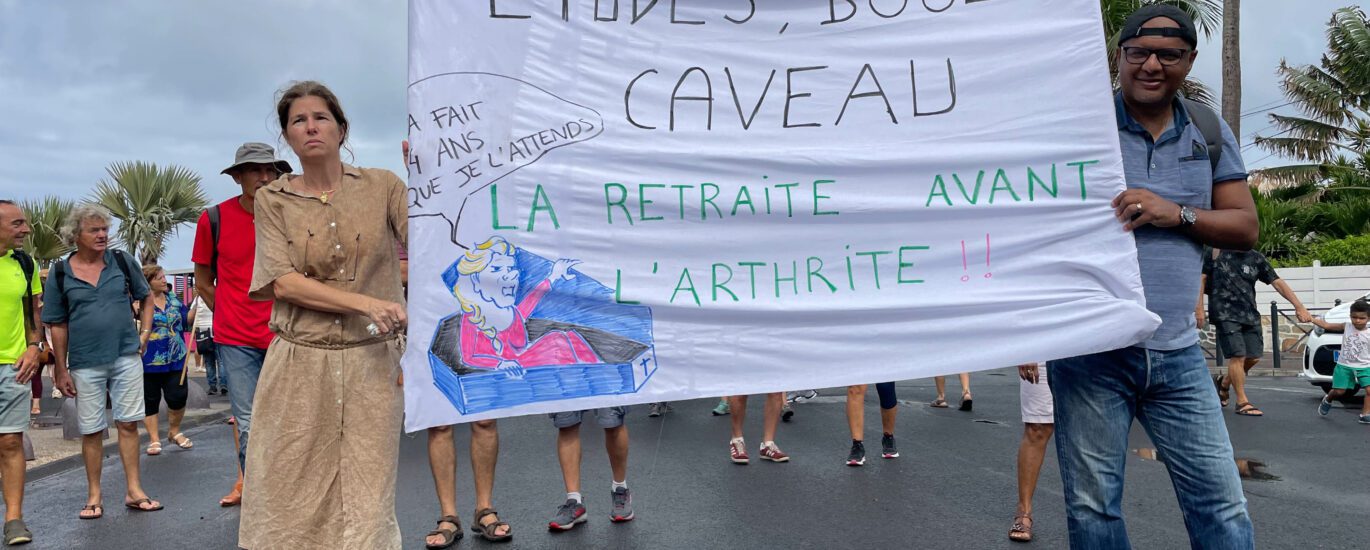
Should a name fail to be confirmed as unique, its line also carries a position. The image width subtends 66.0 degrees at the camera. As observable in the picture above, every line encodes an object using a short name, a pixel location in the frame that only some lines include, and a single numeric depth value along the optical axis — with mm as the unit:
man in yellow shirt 5609
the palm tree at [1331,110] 29859
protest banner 3188
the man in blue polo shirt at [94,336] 6172
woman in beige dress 3232
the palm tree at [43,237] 21578
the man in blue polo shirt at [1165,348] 2953
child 9633
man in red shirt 5301
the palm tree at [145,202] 24141
